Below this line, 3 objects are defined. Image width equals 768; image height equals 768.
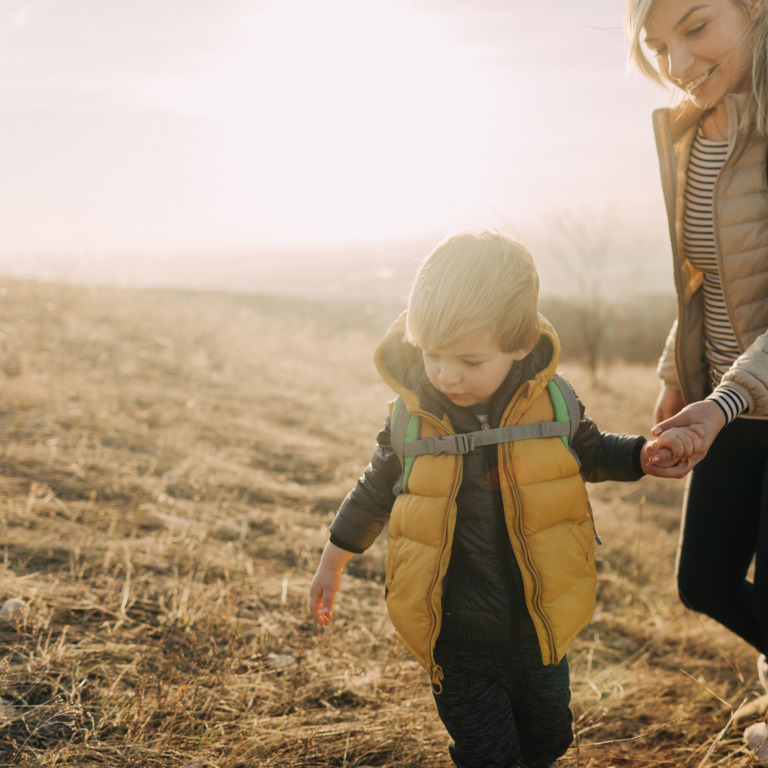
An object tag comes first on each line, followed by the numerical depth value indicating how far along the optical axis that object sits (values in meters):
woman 1.75
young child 1.56
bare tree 16.02
